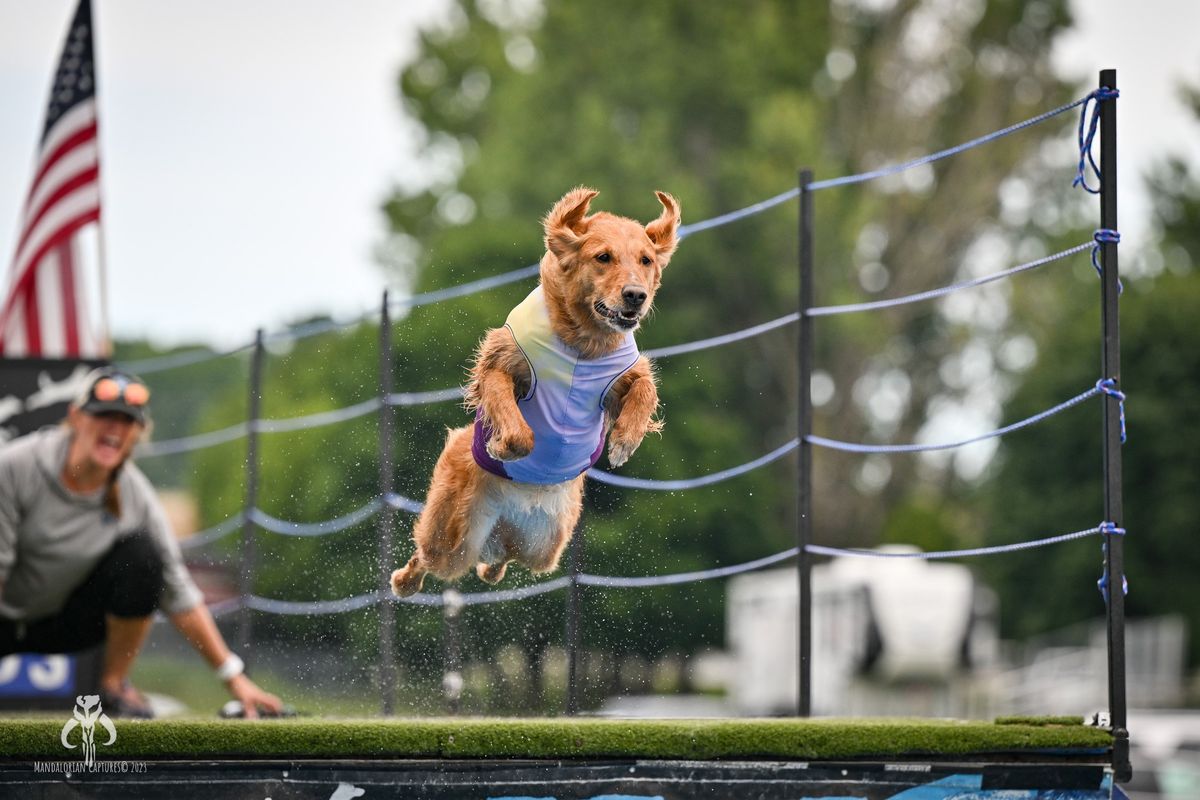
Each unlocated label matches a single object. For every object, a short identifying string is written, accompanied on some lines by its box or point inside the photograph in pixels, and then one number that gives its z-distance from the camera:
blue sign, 17.75
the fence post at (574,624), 13.34
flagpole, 20.58
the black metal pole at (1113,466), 10.45
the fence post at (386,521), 13.75
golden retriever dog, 9.52
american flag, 20.59
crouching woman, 15.53
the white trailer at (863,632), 49.09
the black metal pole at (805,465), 13.01
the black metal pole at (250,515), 16.91
